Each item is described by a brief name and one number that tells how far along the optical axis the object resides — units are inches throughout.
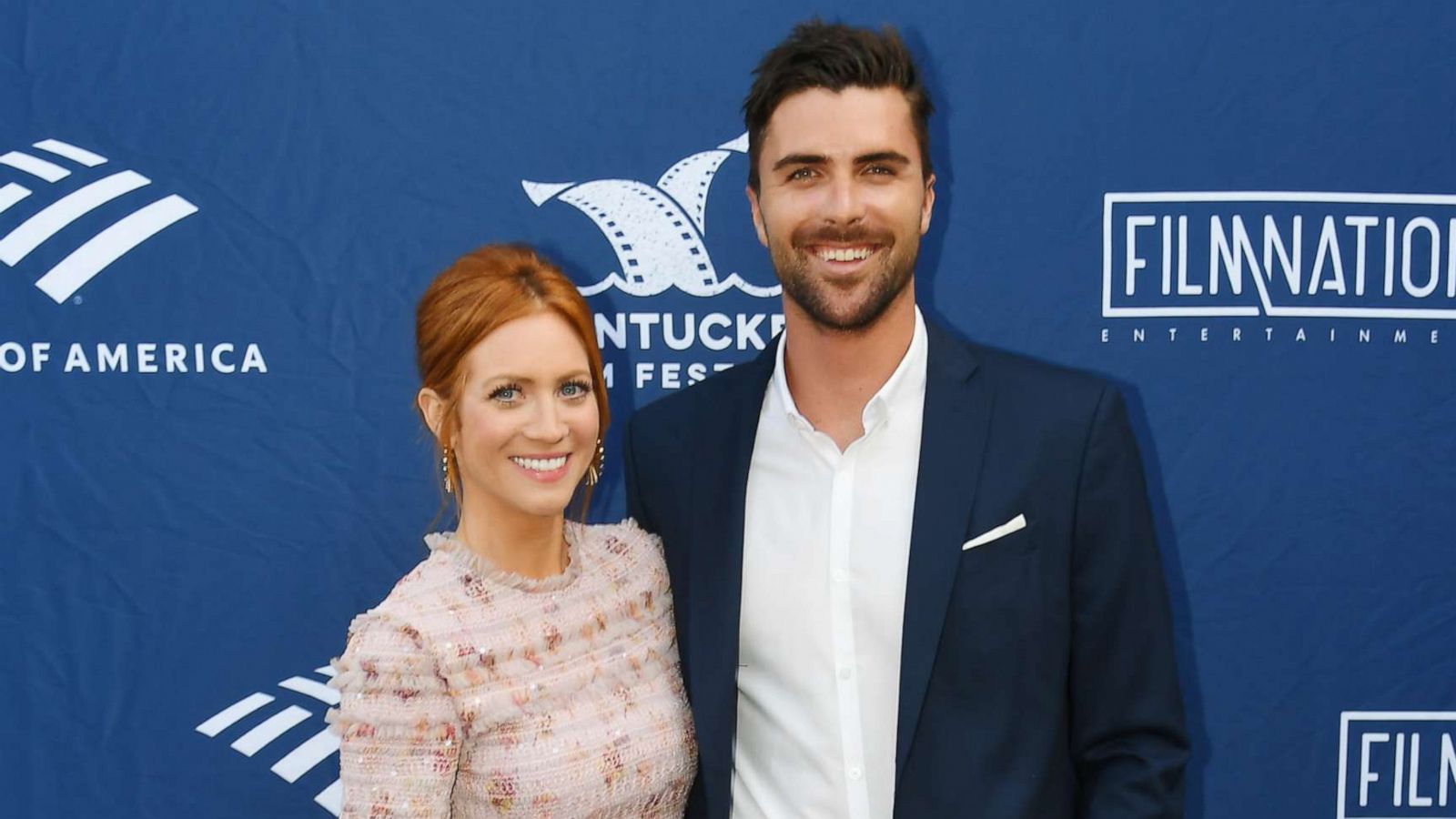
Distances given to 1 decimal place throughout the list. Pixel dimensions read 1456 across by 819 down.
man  55.4
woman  51.3
